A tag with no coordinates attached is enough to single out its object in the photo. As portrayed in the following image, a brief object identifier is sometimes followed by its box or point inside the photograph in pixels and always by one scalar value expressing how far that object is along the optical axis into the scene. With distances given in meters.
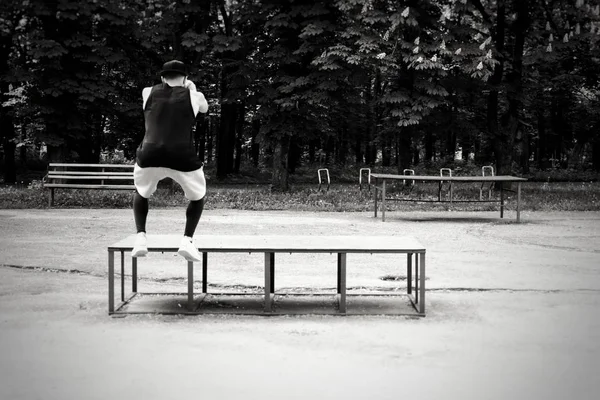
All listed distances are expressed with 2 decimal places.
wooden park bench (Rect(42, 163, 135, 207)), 19.38
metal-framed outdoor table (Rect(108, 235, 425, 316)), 6.70
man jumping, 6.40
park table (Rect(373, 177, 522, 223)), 16.04
